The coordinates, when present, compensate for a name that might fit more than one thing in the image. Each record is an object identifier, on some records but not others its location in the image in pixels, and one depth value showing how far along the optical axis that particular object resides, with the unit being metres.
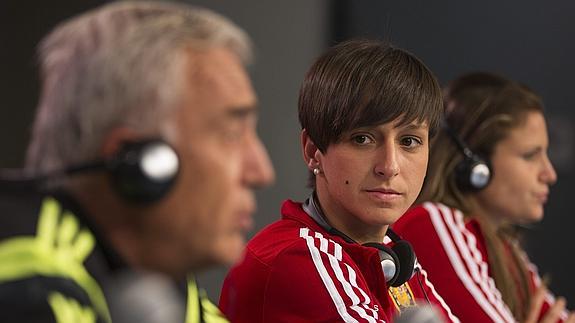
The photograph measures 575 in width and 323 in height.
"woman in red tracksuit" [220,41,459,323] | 4.02
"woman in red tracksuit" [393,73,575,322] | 4.40
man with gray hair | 3.59
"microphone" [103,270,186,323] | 3.53
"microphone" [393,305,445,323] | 3.71
